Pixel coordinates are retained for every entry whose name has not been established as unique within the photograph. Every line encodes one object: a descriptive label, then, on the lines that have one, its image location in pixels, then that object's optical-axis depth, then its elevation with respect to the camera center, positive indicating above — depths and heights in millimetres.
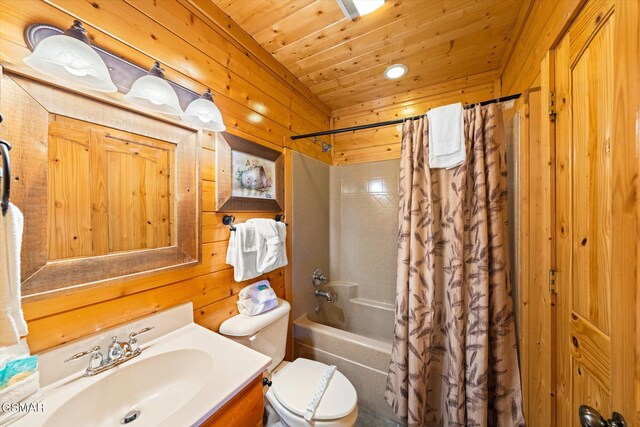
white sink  645 -570
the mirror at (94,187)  679 +109
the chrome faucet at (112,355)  766 -516
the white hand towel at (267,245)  1354 -191
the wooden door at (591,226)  482 -42
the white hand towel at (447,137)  1237 +439
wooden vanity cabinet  691 -664
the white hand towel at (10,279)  530 -154
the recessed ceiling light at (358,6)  1161 +1125
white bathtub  1444 -1017
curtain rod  1185 +617
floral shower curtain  1180 -445
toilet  1043 -929
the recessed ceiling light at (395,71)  1753 +1172
